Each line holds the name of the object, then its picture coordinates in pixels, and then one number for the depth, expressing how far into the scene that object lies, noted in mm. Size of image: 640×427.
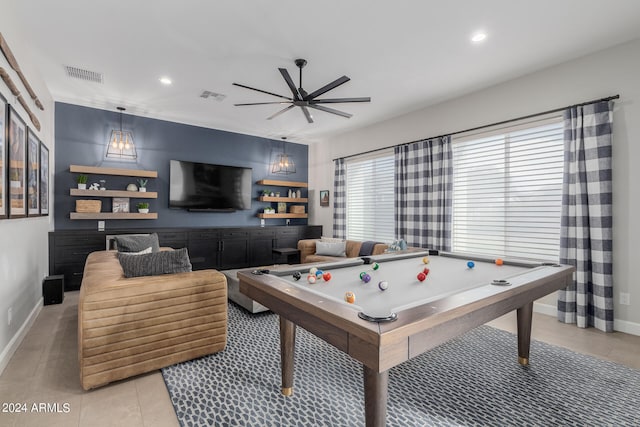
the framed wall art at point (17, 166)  2398
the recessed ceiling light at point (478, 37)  2832
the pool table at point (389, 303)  1125
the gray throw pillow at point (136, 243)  3990
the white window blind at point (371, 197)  5496
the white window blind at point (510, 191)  3510
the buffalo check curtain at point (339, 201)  6305
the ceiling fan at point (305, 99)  3072
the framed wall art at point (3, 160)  2195
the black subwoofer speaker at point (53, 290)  3607
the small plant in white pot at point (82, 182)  4668
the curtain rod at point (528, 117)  3050
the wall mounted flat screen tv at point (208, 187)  5500
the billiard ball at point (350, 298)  1425
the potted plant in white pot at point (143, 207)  5125
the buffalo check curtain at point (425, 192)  4449
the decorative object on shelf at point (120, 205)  4969
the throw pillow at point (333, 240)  5565
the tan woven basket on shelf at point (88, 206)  4617
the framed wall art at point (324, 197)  6768
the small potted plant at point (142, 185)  5141
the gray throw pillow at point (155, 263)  2309
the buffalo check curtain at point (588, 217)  3023
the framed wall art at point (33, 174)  2971
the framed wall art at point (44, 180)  3635
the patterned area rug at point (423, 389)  1744
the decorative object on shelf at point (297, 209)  6870
